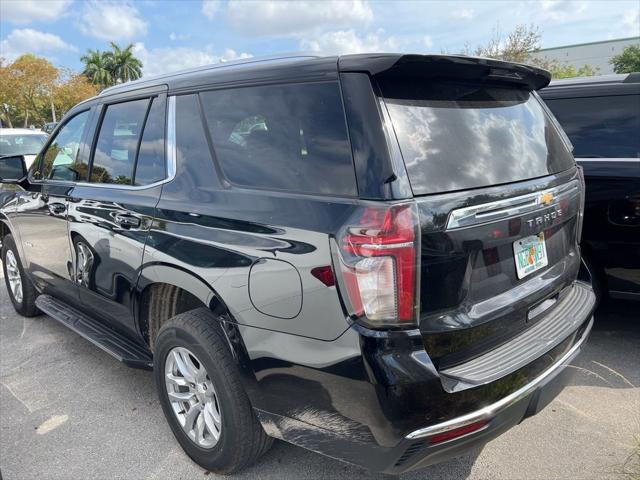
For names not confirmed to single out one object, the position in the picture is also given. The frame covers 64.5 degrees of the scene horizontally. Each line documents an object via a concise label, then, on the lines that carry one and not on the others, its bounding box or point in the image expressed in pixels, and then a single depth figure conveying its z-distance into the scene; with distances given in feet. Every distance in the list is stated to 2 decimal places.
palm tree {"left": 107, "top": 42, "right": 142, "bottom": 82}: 238.48
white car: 33.83
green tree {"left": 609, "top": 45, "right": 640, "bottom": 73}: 122.42
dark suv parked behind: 11.41
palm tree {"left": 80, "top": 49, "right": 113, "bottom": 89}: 228.02
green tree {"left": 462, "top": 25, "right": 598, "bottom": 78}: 65.92
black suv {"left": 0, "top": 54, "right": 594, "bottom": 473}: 5.86
